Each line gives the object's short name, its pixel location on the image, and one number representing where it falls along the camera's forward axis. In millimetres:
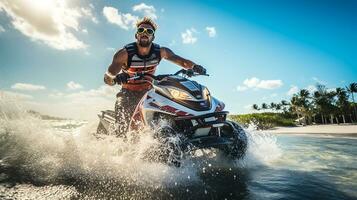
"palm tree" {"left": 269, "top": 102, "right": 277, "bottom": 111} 136750
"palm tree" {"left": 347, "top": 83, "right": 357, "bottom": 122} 98062
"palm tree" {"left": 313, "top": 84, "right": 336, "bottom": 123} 90375
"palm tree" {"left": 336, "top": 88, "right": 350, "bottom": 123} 91469
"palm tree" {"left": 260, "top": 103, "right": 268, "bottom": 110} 142125
